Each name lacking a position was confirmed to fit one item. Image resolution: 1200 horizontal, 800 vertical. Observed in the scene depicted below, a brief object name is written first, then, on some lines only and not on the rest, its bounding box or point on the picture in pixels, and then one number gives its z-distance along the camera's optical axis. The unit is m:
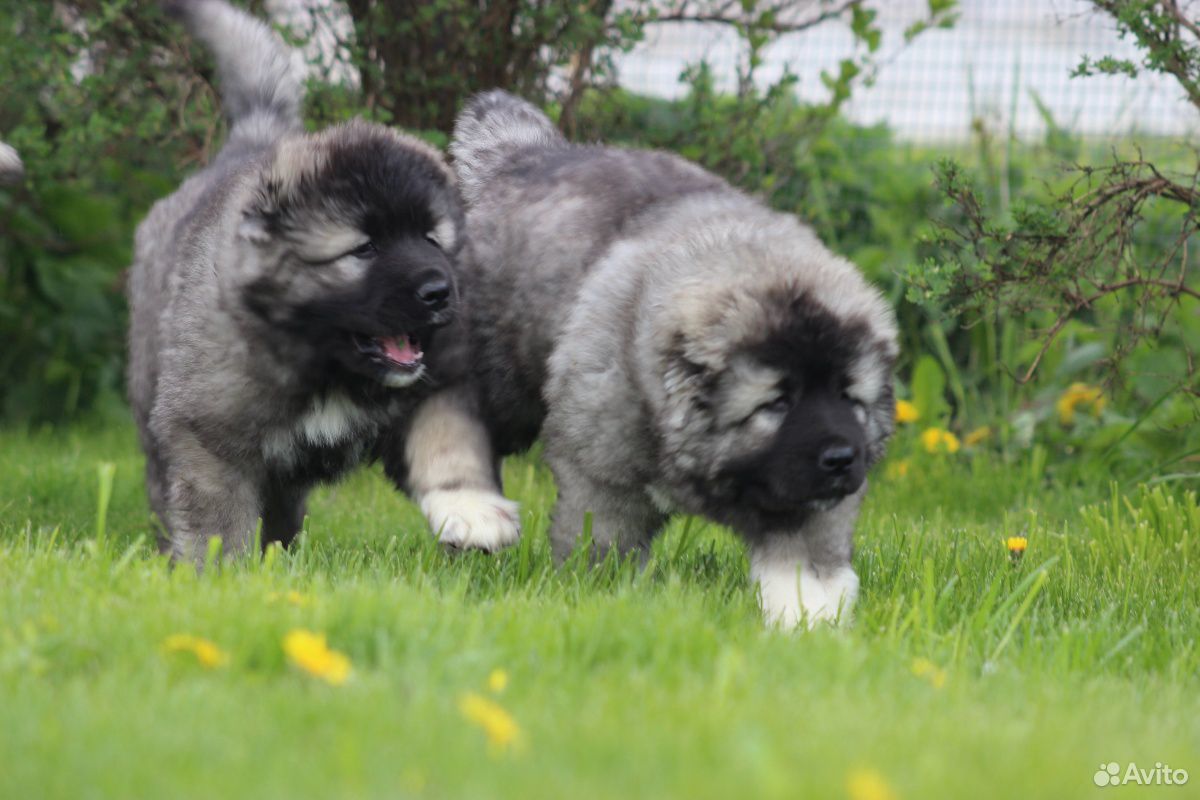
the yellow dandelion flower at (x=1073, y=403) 9.95
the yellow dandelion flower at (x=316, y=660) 3.75
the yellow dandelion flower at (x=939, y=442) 9.92
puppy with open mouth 5.75
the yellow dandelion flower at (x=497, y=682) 3.86
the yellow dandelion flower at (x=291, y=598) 4.50
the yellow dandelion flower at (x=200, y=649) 3.92
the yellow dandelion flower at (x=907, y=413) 10.27
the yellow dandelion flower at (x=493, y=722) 3.42
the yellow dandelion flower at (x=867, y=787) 3.10
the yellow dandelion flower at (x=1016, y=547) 6.52
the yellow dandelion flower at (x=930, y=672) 4.47
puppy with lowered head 5.39
